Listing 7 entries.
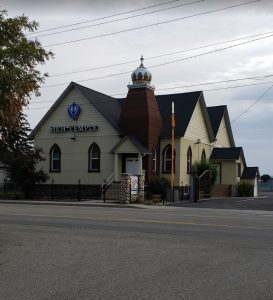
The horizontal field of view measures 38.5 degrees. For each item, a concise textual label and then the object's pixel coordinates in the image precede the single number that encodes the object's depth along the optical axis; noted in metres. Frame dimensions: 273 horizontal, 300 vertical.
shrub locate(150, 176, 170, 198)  26.82
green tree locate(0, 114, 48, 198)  27.57
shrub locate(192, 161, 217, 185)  30.45
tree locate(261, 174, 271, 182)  58.21
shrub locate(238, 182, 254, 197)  33.34
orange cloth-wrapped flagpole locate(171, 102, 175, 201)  25.44
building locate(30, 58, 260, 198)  28.12
